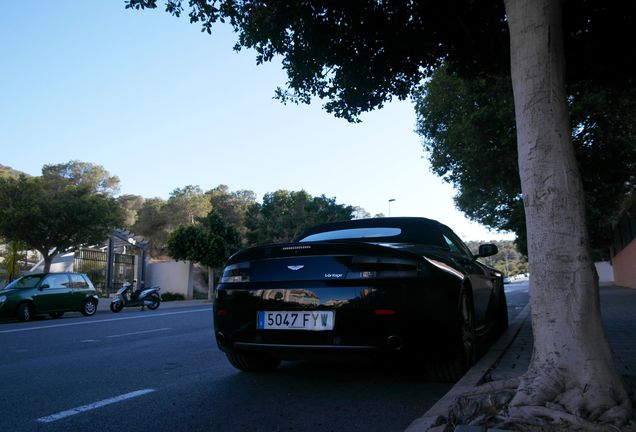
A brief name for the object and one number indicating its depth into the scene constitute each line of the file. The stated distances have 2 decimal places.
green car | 13.36
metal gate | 25.54
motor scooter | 17.42
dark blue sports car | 3.52
